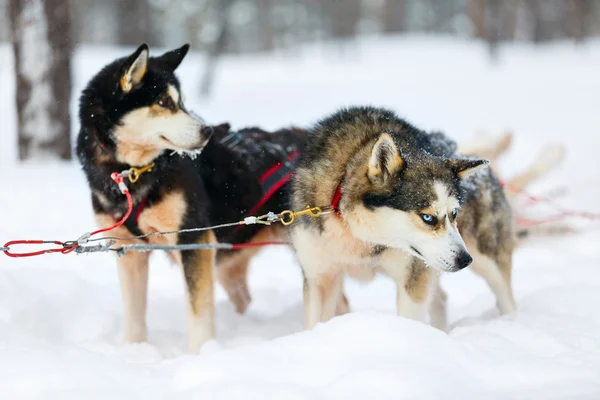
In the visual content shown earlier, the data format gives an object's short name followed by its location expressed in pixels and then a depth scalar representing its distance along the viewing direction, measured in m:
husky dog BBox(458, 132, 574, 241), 5.54
